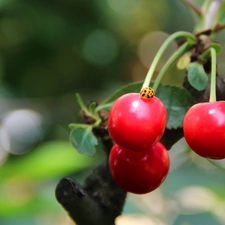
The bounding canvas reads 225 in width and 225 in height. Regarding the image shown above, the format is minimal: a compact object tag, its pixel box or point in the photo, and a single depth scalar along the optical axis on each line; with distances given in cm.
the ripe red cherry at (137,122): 42
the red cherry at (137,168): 45
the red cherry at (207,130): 43
